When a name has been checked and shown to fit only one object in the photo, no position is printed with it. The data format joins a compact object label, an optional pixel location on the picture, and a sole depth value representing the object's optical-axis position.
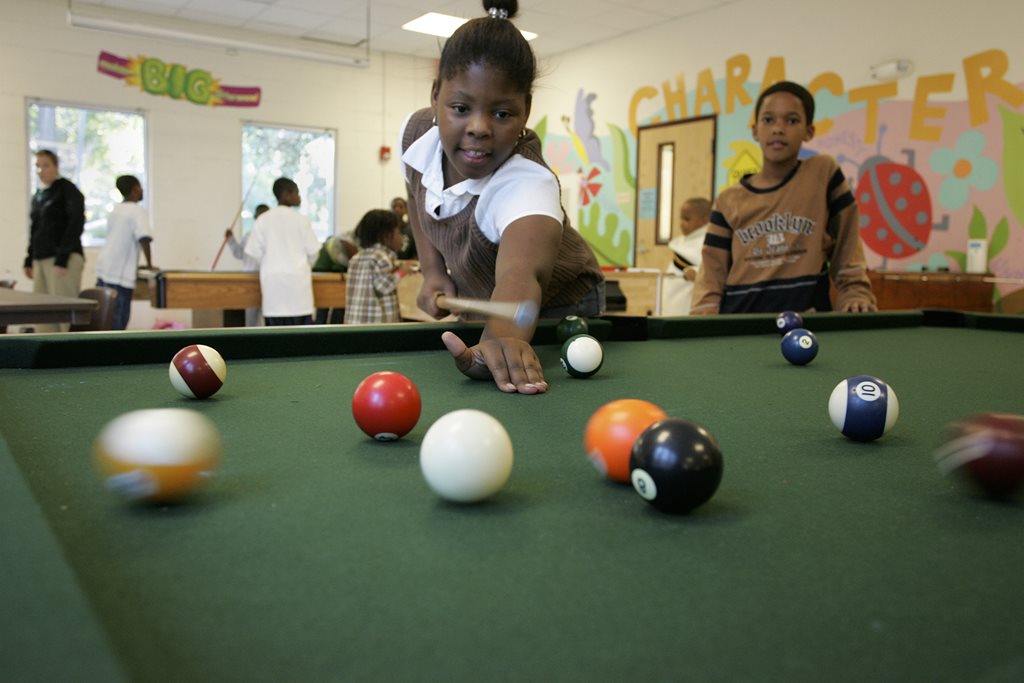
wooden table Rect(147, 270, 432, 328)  5.37
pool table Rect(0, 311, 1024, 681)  0.53
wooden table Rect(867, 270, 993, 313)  5.36
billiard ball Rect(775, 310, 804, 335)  2.68
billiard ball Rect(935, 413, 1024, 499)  0.92
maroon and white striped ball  1.47
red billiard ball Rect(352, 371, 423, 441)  1.17
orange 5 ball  0.97
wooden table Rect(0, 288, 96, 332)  3.12
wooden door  7.80
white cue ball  0.87
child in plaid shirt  4.96
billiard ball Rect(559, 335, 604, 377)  1.79
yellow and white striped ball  0.84
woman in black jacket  6.11
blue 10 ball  1.24
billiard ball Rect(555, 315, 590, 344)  2.31
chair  4.01
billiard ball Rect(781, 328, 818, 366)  2.07
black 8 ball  0.84
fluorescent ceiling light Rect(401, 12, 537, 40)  8.14
